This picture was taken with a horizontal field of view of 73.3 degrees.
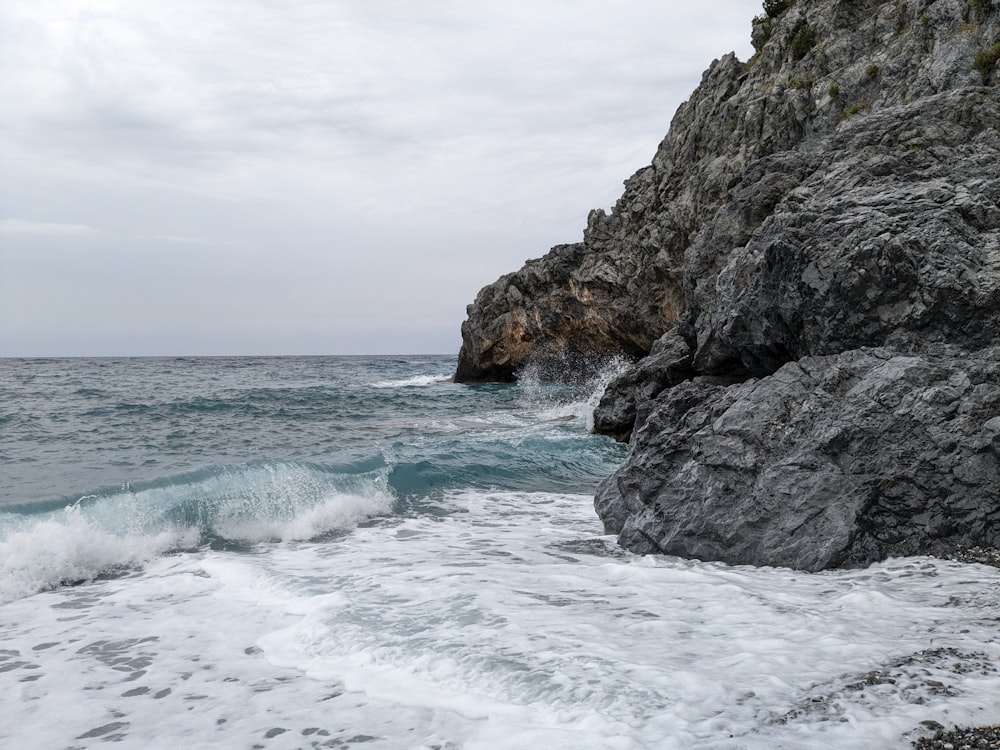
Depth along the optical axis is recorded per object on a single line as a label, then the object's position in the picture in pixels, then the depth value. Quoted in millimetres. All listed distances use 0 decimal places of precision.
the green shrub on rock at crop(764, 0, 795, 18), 28983
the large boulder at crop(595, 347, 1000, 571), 6523
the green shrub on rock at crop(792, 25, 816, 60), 24484
